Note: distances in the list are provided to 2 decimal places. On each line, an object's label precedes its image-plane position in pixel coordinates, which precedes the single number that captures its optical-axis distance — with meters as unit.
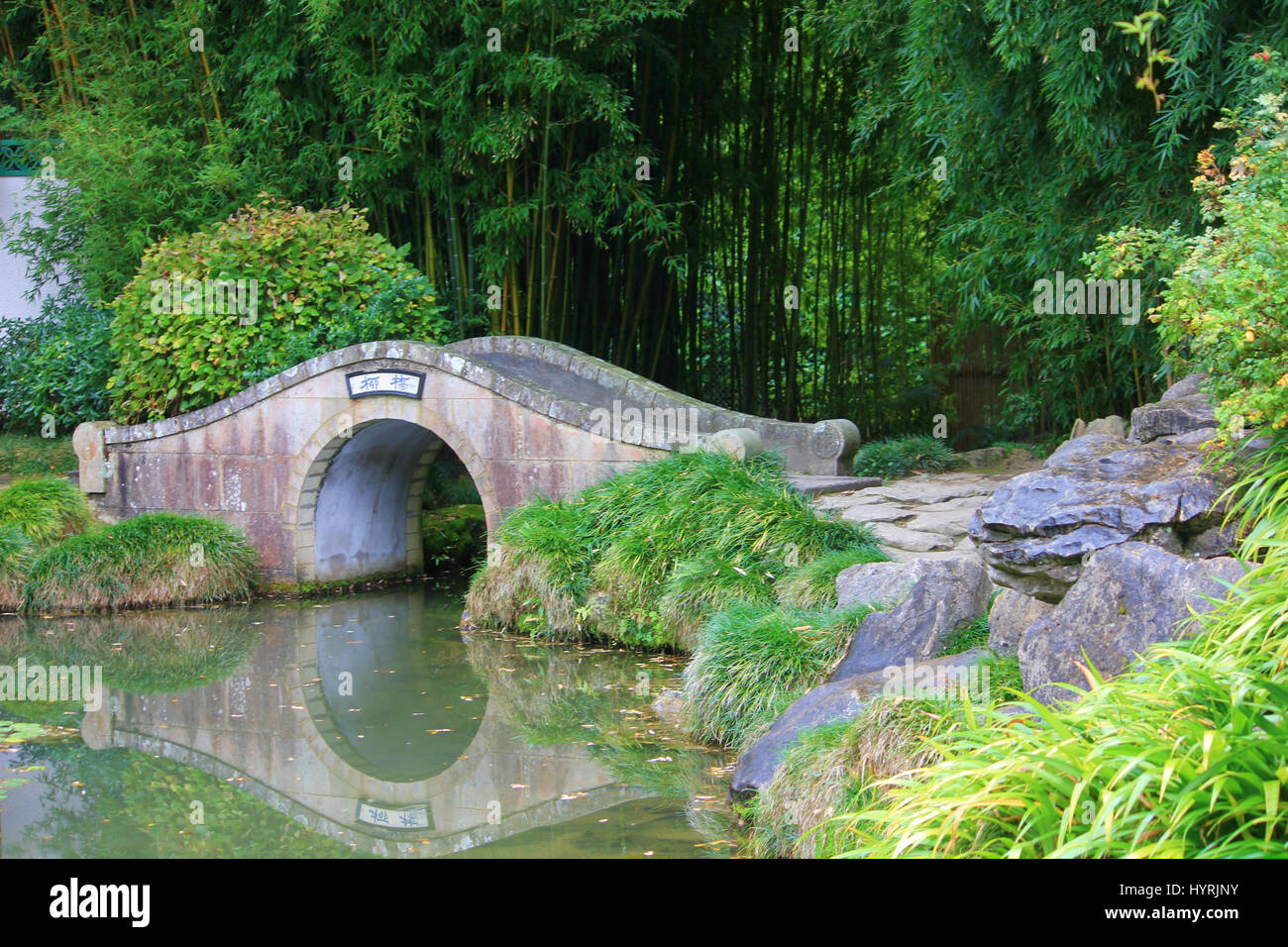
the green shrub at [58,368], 10.70
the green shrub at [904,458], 8.87
